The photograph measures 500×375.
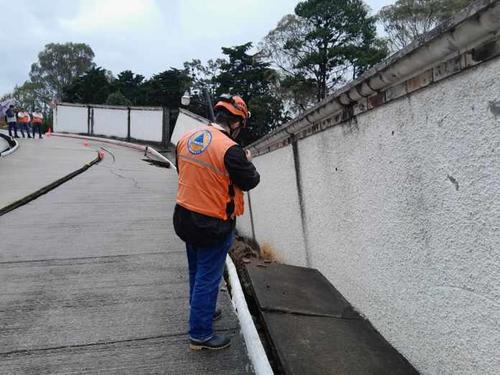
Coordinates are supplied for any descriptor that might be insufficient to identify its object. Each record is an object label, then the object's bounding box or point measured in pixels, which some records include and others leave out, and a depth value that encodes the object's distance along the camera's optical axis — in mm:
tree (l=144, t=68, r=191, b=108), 37188
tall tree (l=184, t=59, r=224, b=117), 32000
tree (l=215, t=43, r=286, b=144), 33116
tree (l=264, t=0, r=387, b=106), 31484
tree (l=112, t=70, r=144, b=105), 43031
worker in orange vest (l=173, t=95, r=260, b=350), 2904
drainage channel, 2785
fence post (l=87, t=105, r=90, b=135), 27484
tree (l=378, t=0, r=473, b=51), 27047
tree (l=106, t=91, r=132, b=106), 39000
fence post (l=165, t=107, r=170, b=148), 24578
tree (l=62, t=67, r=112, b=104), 44062
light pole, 15633
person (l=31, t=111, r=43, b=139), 23867
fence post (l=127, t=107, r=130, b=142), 25931
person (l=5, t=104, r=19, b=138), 22297
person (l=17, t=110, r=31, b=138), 23344
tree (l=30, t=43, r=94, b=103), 63312
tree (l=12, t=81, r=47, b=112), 61500
